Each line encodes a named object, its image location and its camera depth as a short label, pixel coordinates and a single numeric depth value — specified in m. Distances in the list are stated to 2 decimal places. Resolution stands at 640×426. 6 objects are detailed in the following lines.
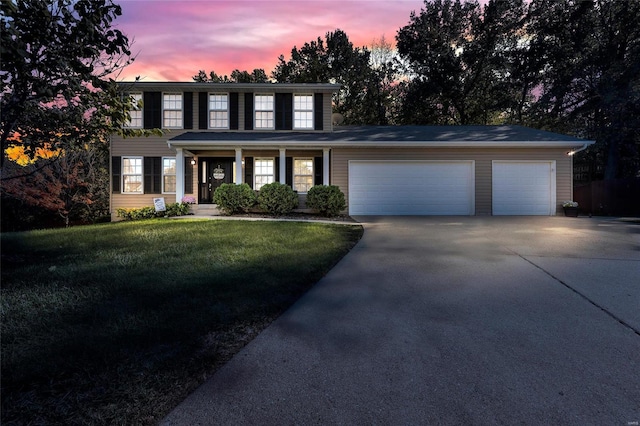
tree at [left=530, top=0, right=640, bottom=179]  16.45
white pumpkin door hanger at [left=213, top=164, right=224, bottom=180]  14.03
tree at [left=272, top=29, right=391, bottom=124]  24.72
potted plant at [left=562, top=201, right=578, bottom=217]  12.33
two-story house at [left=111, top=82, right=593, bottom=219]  12.67
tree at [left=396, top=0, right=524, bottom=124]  21.05
